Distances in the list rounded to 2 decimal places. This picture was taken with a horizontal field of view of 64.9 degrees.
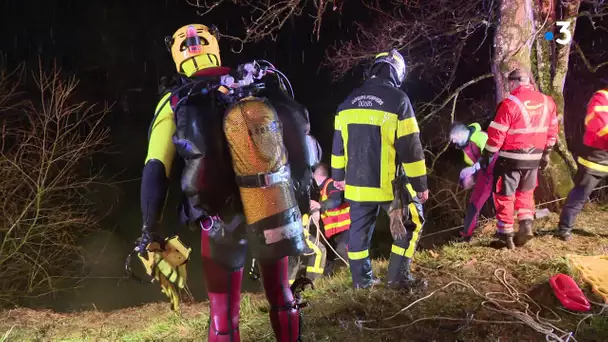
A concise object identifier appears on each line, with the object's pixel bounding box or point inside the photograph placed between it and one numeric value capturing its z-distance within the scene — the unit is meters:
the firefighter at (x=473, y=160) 5.55
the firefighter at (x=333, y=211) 6.13
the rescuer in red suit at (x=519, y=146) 4.88
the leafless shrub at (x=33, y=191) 9.99
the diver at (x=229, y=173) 2.47
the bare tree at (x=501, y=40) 6.37
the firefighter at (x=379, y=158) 4.02
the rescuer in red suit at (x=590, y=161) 4.90
